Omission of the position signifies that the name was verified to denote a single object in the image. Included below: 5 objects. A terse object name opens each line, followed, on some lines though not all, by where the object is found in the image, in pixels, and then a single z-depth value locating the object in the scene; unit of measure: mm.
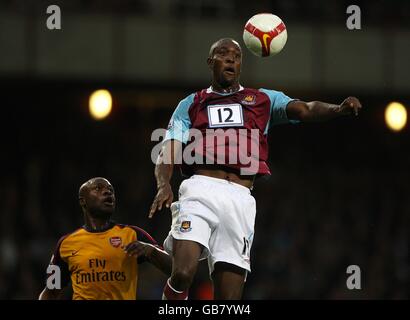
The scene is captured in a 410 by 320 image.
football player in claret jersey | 14531
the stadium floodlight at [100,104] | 36094
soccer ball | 15570
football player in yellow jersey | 16719
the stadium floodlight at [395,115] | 37375
